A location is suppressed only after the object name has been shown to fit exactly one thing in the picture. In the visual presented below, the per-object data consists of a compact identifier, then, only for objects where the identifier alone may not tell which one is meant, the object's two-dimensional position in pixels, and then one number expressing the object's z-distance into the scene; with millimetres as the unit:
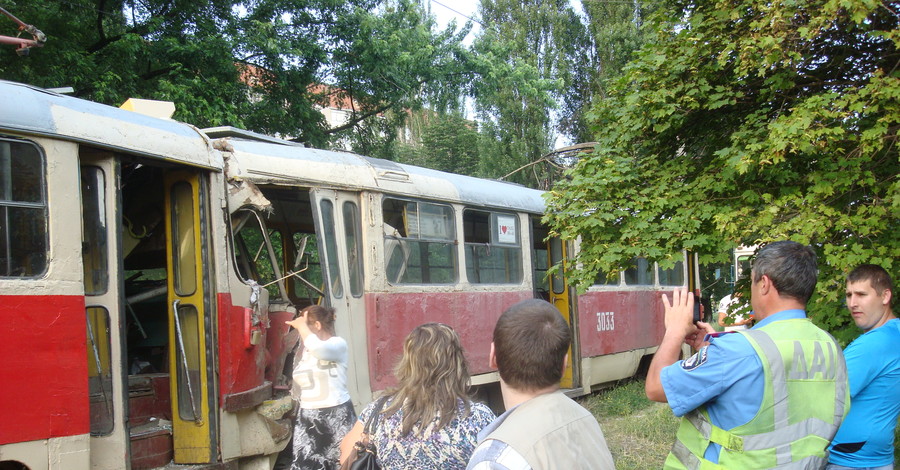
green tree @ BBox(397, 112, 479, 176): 26453
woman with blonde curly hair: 2879
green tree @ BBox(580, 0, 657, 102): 26125
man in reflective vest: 2523
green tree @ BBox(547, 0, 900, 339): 5098
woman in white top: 5227
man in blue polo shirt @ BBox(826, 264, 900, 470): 3350
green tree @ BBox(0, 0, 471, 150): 11125
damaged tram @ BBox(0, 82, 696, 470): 4578
